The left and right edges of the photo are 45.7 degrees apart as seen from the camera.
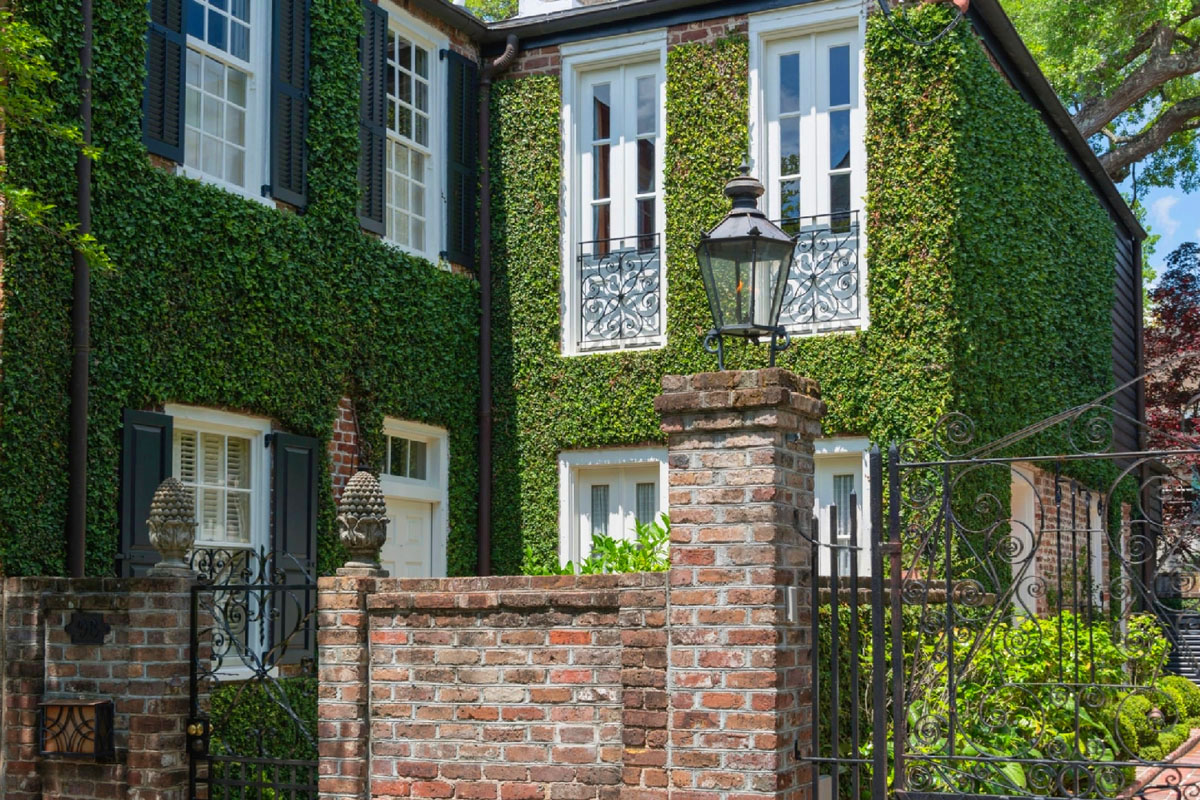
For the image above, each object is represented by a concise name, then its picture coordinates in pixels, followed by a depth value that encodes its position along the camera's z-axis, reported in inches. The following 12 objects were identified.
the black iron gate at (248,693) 267.0
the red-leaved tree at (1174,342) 932.0
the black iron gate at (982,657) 215.8
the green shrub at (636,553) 442.9
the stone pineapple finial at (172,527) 286.7
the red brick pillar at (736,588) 211.0
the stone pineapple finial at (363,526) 259.0
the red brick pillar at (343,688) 247.3
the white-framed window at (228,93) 407.8
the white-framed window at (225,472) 392.5
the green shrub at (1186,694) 511.2
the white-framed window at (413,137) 493.4
